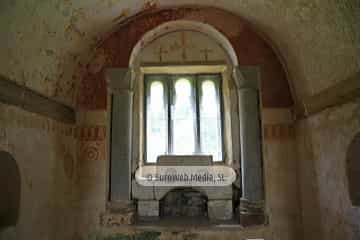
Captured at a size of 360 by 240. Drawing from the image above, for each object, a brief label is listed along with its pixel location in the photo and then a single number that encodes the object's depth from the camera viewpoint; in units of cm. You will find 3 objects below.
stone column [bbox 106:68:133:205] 324
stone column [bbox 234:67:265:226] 309
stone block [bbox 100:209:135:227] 313
